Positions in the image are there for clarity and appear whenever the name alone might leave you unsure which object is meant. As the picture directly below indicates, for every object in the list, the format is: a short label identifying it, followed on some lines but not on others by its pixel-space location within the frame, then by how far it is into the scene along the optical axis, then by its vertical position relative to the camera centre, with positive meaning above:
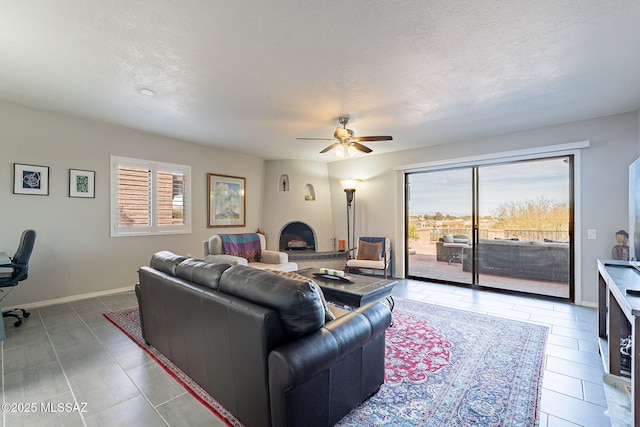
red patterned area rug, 1.72 -1.22
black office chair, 2.98 -0.49
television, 2.23 +0.04
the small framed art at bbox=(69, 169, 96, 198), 3.92 +0.49
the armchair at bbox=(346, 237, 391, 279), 5.06 -0.72
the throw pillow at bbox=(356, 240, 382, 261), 5.31 -0.65
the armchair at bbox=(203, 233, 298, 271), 4.23 -0.63
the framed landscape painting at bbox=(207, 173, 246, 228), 5.45 +0.34
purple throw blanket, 4.51 -0.46
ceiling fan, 3.49 +0.98
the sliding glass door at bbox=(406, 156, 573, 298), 4.14 -0.14
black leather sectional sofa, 1.33 -0.69
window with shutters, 4.35 +0.34
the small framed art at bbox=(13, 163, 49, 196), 3.51 +0.49
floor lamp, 5.91 +0.39
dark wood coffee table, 2.74 -0.74
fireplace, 6.50 -0.48
